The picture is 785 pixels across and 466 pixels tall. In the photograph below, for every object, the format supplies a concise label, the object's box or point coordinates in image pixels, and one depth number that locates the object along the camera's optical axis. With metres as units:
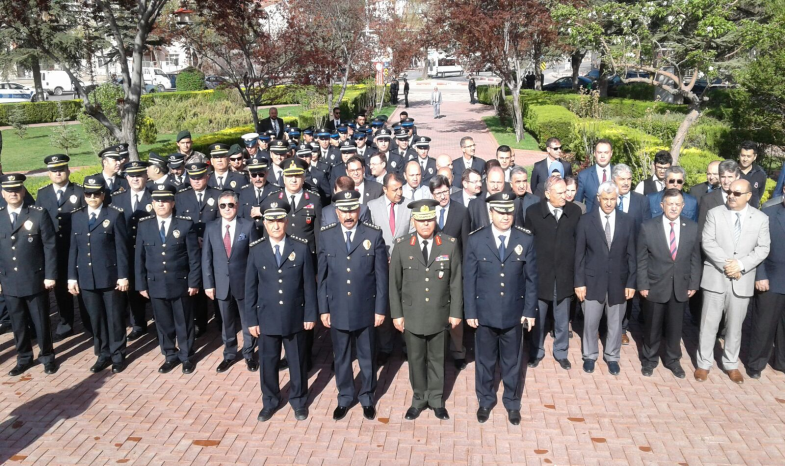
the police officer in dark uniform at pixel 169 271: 6.77
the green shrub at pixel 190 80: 43.69
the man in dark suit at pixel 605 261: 6.54
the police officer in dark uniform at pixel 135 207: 7.78
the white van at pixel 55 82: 48.56
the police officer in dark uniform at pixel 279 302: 5.81
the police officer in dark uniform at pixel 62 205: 7.88
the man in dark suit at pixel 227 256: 6.72
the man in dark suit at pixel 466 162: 9.42
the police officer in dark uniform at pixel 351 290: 5.85
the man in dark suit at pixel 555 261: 6.81
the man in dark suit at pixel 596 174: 8.28
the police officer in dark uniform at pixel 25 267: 6.91
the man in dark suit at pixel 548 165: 9.03
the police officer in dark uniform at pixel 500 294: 5.66
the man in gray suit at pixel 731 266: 6.41
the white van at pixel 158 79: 50.94
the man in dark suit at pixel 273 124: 15.55
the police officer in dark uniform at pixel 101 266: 6.94
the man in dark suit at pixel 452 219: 6.93
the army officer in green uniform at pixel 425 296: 5.69
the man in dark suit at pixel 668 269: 6.48
